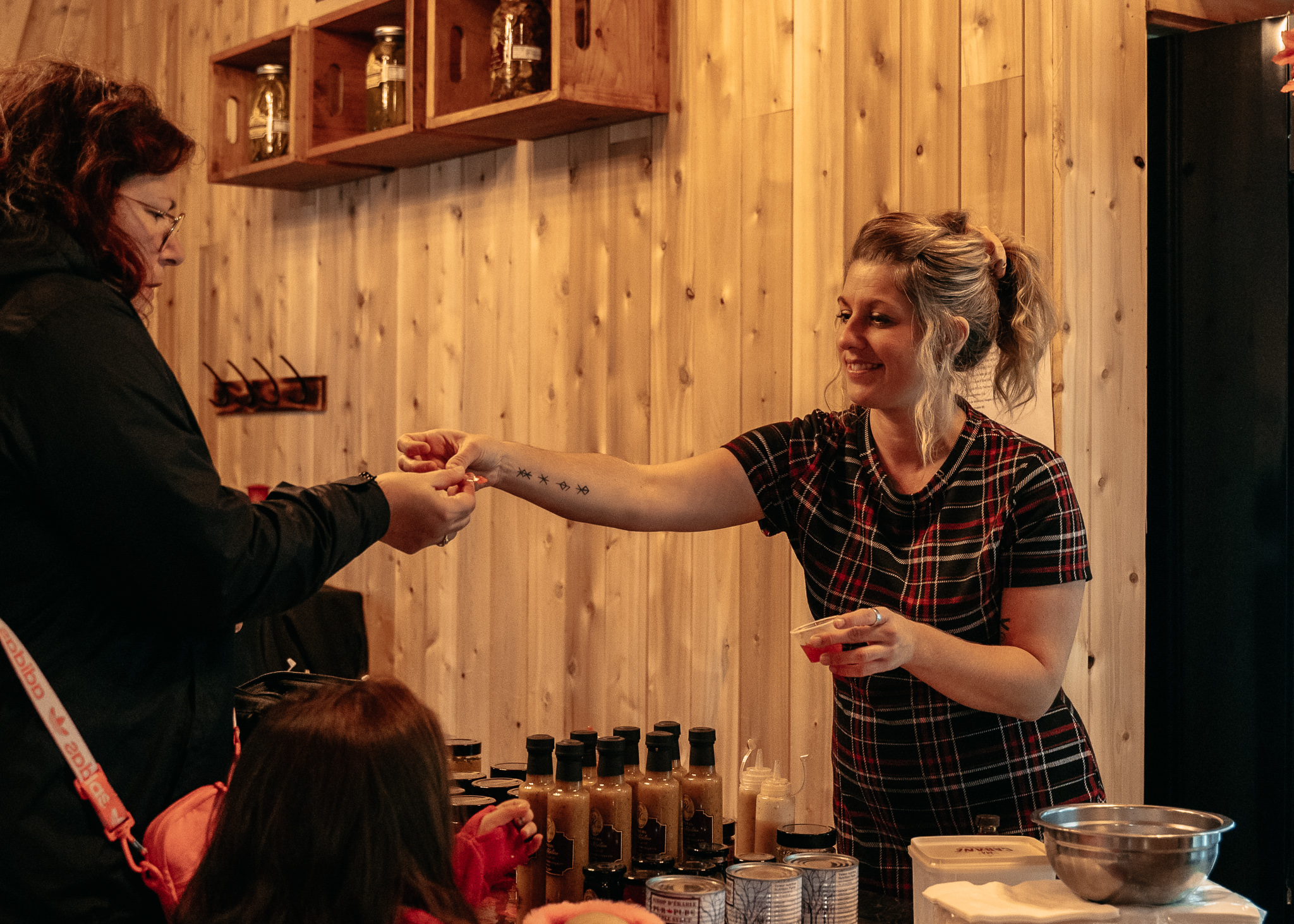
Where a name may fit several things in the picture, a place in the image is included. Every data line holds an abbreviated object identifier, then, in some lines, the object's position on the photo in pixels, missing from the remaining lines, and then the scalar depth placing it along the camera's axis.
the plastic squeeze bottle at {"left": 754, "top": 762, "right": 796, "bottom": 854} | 1.60
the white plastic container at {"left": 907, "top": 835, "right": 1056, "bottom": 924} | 1.41
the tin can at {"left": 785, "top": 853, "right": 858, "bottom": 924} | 1.39
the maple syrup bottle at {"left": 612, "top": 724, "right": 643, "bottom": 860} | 1.57
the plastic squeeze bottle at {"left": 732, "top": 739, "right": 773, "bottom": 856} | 1.64
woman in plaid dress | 1.81
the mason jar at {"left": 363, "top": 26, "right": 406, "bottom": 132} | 3.49
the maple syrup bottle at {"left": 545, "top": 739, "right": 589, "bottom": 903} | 1.49
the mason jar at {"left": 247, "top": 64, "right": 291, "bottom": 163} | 3.86
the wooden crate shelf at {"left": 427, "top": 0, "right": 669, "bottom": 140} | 2.91
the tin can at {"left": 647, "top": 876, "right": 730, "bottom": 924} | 1.32
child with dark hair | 1.20
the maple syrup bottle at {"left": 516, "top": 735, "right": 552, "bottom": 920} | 1.51
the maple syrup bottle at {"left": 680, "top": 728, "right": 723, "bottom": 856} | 1.58
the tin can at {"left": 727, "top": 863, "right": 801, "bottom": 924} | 1.34
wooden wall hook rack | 4.06
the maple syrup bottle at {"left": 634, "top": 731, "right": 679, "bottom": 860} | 1.54
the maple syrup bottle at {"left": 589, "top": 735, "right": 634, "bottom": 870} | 1.51
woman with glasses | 1.28
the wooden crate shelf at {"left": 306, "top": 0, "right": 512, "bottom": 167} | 3.34
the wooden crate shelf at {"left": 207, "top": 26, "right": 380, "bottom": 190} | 3.68
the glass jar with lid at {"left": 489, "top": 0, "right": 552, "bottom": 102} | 3.05
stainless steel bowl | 1.27
